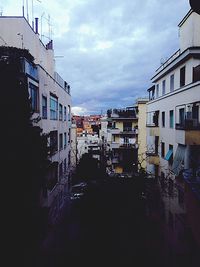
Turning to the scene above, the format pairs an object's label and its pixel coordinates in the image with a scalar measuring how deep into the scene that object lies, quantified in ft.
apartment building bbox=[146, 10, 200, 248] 34.13
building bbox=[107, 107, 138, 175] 86.63
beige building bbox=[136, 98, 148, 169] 82.35
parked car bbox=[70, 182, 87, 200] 47.79
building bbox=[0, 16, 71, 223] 32.27
